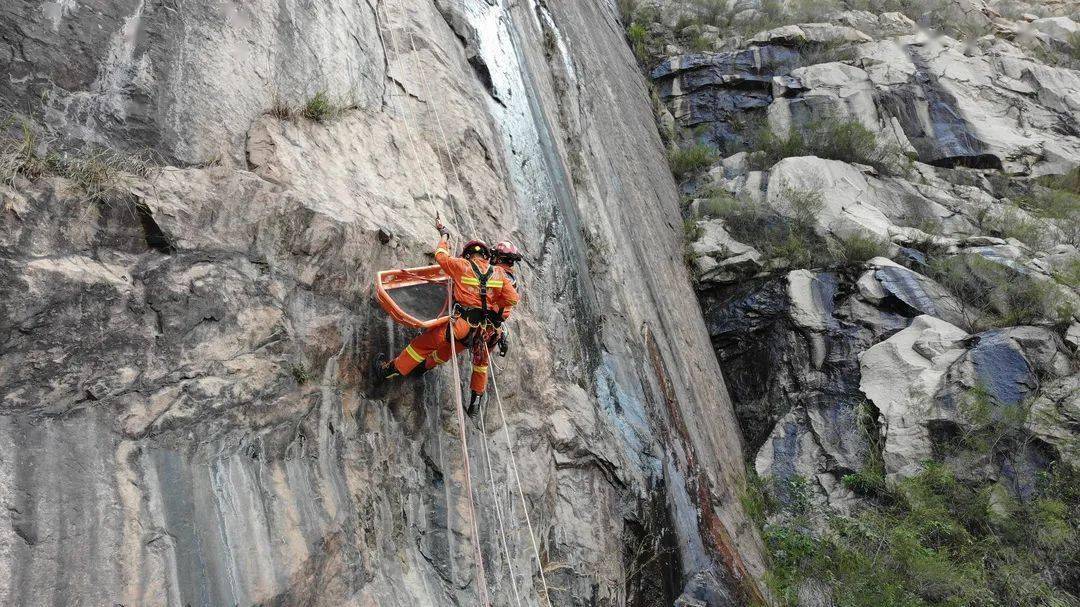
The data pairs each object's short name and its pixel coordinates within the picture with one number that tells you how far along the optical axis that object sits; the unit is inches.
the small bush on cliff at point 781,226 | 497.7
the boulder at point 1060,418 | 366.6
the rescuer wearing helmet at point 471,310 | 192.1
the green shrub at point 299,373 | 172.2
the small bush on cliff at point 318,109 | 207.8
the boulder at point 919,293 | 446.9
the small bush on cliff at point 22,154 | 141.5
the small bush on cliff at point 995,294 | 426.9
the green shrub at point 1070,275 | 445.4
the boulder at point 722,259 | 504.1
